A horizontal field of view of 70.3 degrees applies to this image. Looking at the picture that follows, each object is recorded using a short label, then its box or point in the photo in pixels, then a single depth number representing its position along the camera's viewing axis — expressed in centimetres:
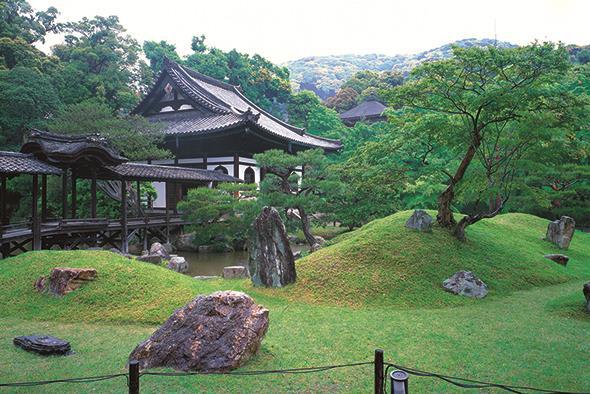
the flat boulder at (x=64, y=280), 824
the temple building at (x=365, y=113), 4975
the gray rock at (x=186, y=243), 1985
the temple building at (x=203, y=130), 2291
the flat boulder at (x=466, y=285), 909
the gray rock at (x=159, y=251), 1587
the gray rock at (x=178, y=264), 1425
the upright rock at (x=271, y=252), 938
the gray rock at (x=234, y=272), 1160
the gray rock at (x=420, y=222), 1143
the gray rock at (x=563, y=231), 1441
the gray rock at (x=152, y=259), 1426
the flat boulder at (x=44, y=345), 578
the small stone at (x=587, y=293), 764
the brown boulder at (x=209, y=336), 516
